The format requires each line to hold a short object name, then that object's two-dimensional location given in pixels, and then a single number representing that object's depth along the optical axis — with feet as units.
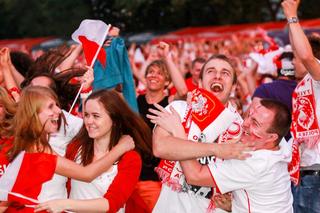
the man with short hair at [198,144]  24.25
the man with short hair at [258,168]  24.68
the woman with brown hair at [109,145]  25.95
